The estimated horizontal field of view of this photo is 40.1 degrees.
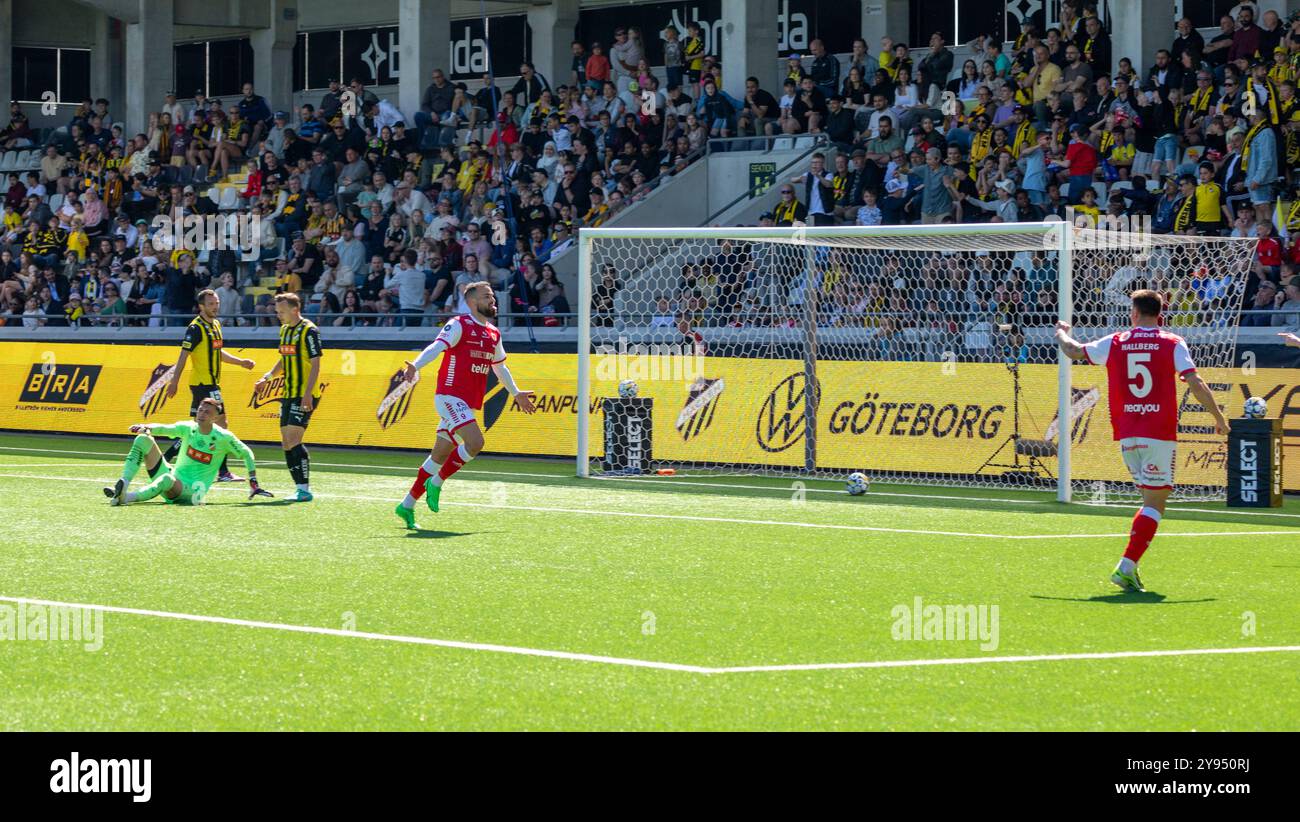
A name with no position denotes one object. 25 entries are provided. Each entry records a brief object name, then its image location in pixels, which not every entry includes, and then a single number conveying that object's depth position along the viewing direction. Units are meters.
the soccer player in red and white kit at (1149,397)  11.73
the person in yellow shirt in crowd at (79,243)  38.22
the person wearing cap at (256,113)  40.03
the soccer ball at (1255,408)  17.83
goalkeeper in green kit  16.77
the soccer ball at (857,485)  18.77
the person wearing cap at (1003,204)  24.56
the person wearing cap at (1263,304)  21.28
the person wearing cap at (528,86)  35.31
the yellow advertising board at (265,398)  23.56
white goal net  19.45
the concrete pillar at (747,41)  32.28
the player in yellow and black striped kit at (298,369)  17.69
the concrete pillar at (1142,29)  27.50
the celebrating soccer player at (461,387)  15.55
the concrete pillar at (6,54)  47.00
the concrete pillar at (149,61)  42.88
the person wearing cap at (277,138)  39.03
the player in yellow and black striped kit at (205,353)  19.56
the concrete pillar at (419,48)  37.47
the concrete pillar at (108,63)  49.12
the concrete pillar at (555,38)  39.62
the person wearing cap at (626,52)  35.50
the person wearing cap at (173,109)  40.38
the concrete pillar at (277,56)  44.03
